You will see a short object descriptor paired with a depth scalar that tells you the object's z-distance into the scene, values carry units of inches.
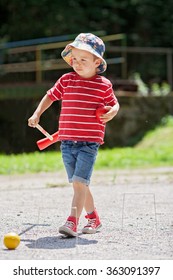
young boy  262.3
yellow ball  230.4
